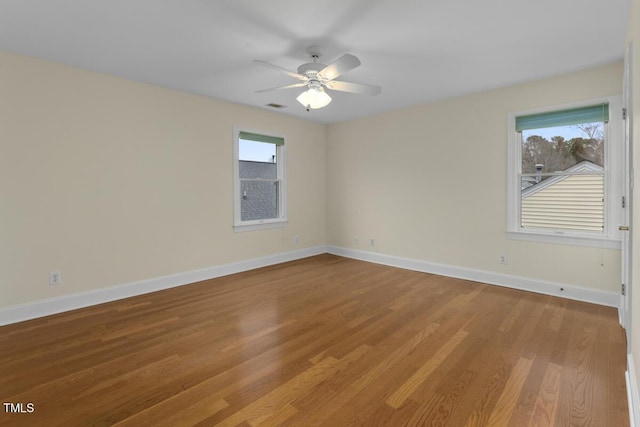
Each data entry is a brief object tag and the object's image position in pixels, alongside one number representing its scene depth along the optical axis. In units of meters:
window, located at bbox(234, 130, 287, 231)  4.70
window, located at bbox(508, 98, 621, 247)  3.17
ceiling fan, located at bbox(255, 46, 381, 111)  2.74
